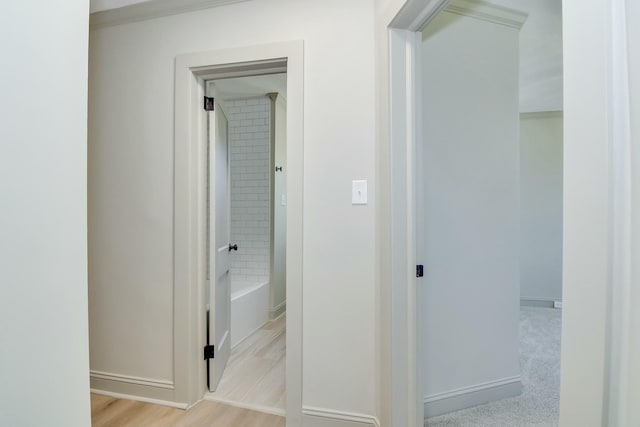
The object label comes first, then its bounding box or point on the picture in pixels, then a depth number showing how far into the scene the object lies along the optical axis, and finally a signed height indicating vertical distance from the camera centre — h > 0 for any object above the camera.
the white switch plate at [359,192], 1.78 +0.09
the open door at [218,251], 2.16 -0.32
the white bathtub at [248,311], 2.97 -1.05
